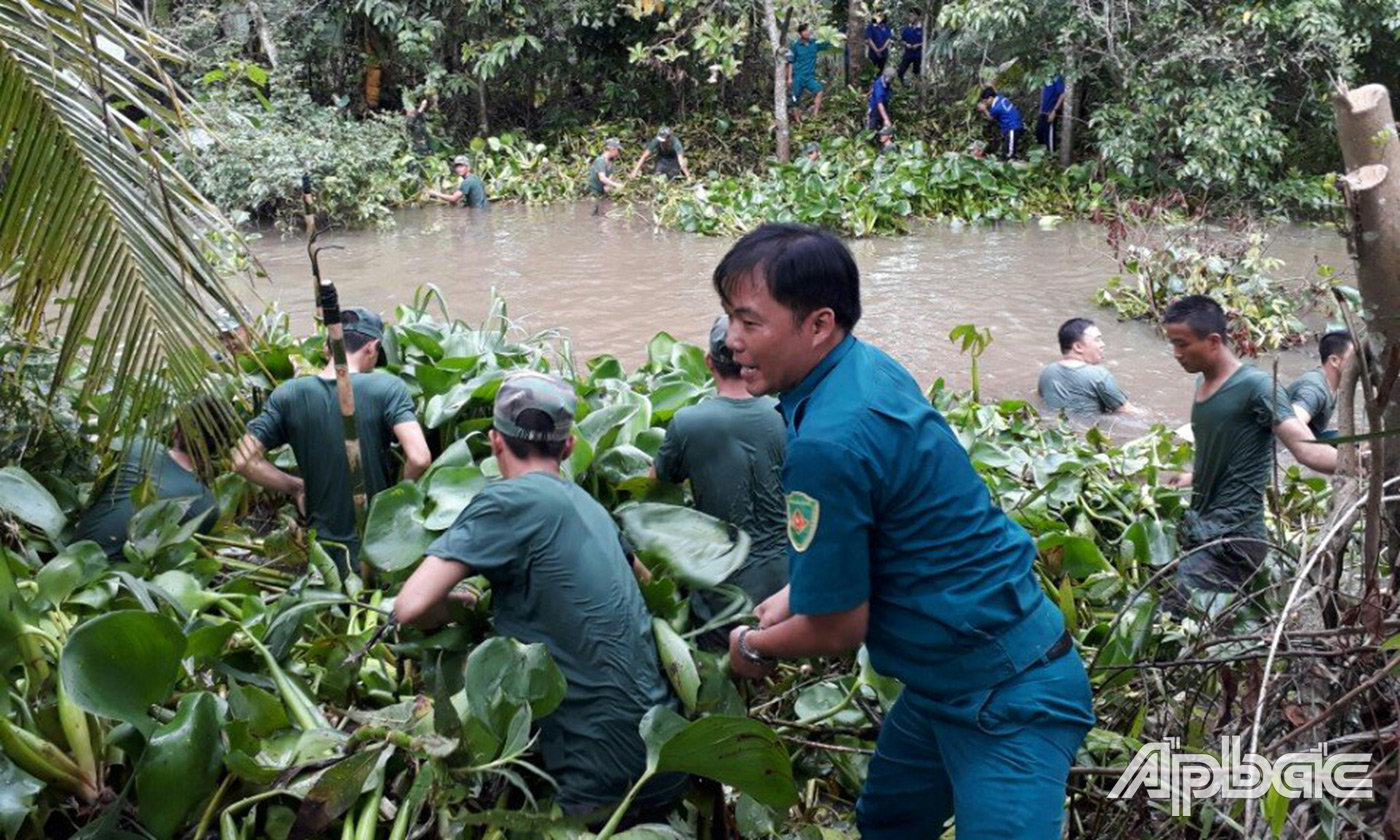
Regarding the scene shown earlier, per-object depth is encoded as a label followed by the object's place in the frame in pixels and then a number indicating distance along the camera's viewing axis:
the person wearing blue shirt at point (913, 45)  18.42
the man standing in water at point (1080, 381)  7.32
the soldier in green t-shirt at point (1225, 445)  4.07
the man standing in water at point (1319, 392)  4.88
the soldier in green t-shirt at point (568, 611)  2.53
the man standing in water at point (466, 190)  15.88
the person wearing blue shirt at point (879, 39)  18.72
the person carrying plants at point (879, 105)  17.19
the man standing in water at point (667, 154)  16.03
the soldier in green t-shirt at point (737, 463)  3.64
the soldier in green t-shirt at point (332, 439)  4.04
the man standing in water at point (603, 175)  15.99
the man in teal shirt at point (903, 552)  2.09
